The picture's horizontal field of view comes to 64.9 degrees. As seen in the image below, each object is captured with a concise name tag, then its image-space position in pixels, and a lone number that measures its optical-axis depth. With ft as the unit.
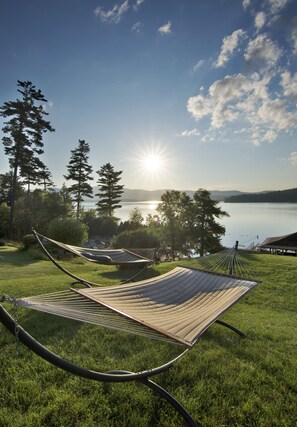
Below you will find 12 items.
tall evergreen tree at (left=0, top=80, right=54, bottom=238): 55.72
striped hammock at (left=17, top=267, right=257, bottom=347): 5.71
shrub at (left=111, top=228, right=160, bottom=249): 40.96
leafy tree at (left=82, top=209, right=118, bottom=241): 94.99
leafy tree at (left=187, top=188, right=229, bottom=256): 70.08
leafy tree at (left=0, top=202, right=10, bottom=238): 66.72
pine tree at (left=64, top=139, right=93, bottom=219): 93.56
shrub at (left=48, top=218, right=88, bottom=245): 45.19
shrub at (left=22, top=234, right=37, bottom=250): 43.14
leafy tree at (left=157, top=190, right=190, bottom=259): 77.25
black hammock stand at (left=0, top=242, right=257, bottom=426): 3.48
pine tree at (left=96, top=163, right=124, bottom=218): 104.94
